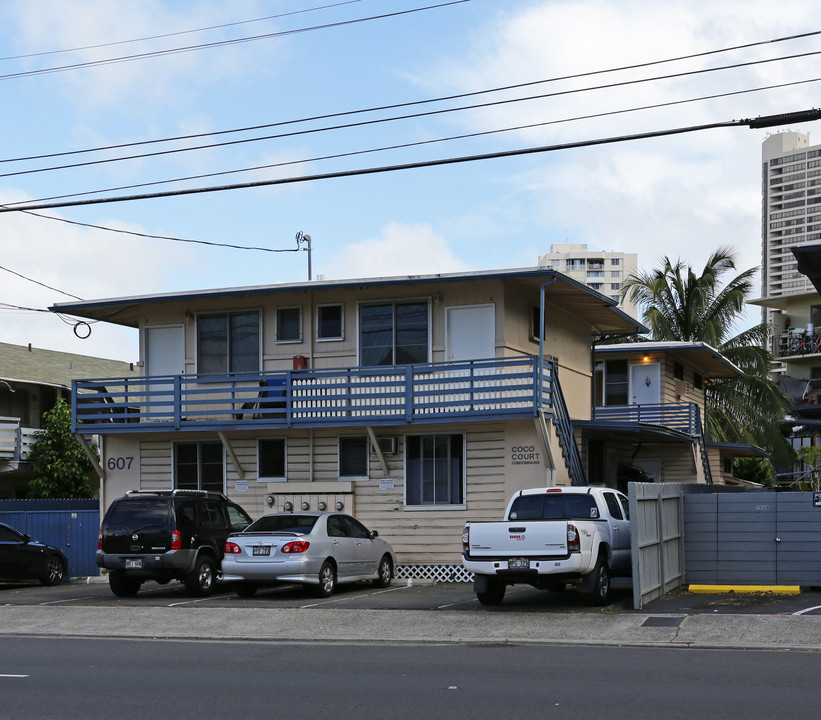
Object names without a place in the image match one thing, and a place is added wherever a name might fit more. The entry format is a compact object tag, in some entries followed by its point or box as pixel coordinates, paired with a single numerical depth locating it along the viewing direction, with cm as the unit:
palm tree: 4300
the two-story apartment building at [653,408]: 3025
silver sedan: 1944
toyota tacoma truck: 1719
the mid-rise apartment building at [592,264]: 17000
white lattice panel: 2391
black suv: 2033
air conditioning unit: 2464
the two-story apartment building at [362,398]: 2364
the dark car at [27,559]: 2366
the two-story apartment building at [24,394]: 3694
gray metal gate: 1958
